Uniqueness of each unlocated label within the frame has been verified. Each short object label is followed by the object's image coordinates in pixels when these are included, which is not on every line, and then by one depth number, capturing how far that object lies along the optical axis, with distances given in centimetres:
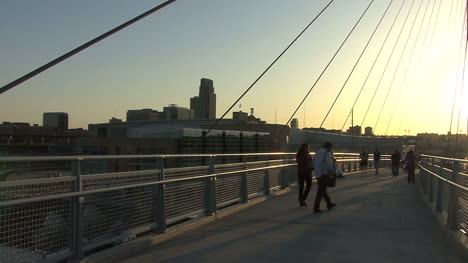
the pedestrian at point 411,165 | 2146
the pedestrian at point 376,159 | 2787
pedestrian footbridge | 527
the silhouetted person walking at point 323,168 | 1100
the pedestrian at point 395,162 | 2534
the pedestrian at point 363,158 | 2853
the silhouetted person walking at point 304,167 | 1210
